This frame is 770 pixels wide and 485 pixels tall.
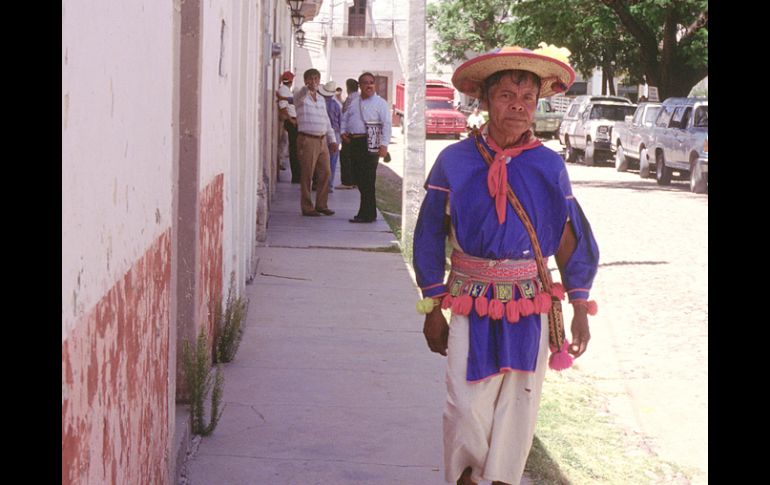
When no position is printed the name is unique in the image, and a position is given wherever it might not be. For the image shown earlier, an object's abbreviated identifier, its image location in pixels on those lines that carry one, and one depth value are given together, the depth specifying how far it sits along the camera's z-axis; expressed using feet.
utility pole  42.83
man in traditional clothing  14.53
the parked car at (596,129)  109.70
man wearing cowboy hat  60.85
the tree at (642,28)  100.01
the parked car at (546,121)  158.22
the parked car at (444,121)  156.46
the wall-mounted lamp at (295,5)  76.69
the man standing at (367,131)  49.88
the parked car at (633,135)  92.48
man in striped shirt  50.21
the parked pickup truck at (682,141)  79.97
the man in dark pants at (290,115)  65.46
